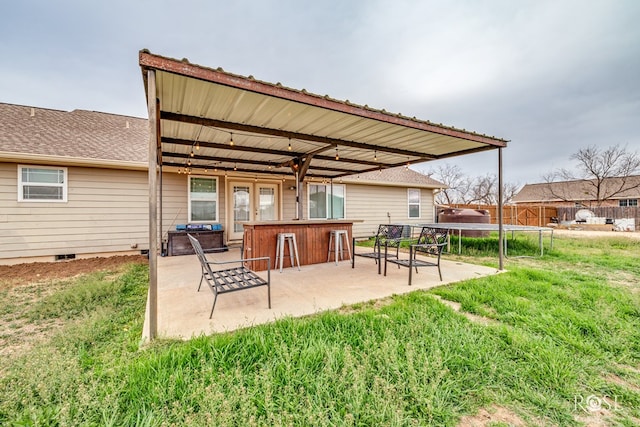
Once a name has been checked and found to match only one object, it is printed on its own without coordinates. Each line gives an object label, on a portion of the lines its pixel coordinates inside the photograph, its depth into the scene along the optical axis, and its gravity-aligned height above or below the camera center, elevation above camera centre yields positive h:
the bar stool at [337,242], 5.95 -0.65
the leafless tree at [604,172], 23.28 +3.70
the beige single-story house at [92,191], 6.06 +0.63
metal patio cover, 2.98 +1.45
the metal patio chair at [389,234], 5.21 -0.45
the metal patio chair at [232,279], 3.03 -0.84
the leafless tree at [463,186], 30.23 +3.13
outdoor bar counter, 5.28 -0.50
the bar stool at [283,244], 5.30 -0.66
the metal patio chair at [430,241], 4.34 -0.52
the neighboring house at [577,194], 24.19 +2.05
